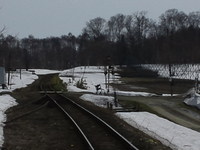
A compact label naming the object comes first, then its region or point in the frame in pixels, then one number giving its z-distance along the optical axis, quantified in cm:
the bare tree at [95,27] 16900
